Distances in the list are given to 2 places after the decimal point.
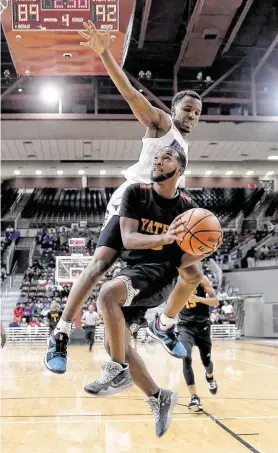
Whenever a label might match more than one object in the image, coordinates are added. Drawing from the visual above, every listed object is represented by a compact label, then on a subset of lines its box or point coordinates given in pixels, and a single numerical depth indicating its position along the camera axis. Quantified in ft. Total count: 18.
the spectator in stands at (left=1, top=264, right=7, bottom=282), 82.24
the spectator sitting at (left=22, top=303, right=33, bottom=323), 70.64
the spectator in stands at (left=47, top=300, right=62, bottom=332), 49.70
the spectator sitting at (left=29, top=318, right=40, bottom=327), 69.51
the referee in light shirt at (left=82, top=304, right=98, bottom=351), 56.44
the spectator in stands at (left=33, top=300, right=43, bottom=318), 70.44
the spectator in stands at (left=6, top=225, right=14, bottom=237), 94.45
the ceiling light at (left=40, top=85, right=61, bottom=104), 54.90
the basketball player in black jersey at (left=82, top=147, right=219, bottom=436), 11.64
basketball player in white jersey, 12.18
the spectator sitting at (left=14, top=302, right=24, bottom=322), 68.74
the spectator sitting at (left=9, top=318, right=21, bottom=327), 69.51
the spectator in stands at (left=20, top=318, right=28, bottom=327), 69.82
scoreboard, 27.14
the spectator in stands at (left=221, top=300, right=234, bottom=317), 73.31
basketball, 10.75
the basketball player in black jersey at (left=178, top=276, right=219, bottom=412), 23.94
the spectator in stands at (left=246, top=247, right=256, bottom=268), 82.58
